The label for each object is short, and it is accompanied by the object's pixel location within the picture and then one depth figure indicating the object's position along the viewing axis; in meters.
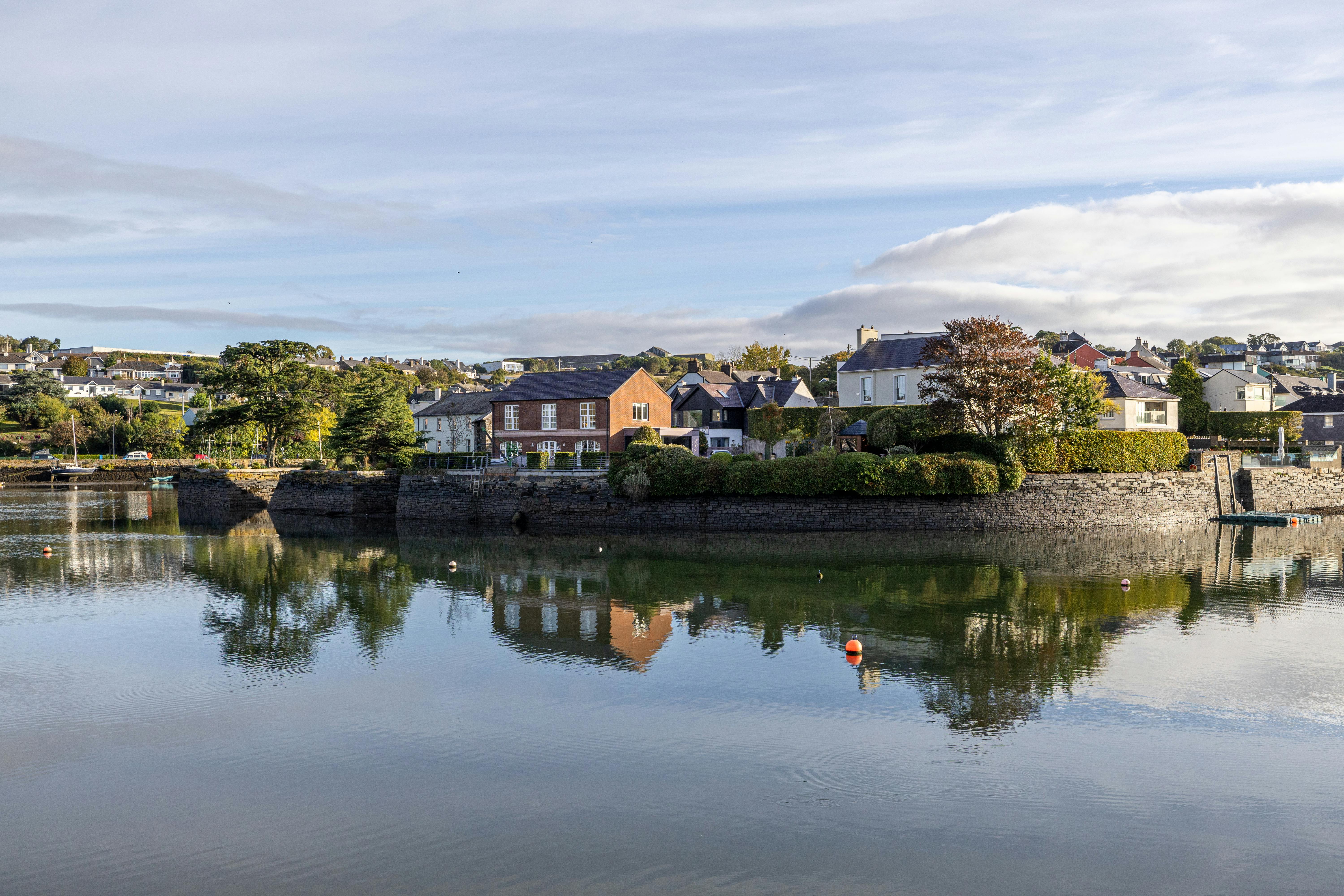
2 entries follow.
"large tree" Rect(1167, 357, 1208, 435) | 72.75
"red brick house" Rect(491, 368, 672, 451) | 59.19
